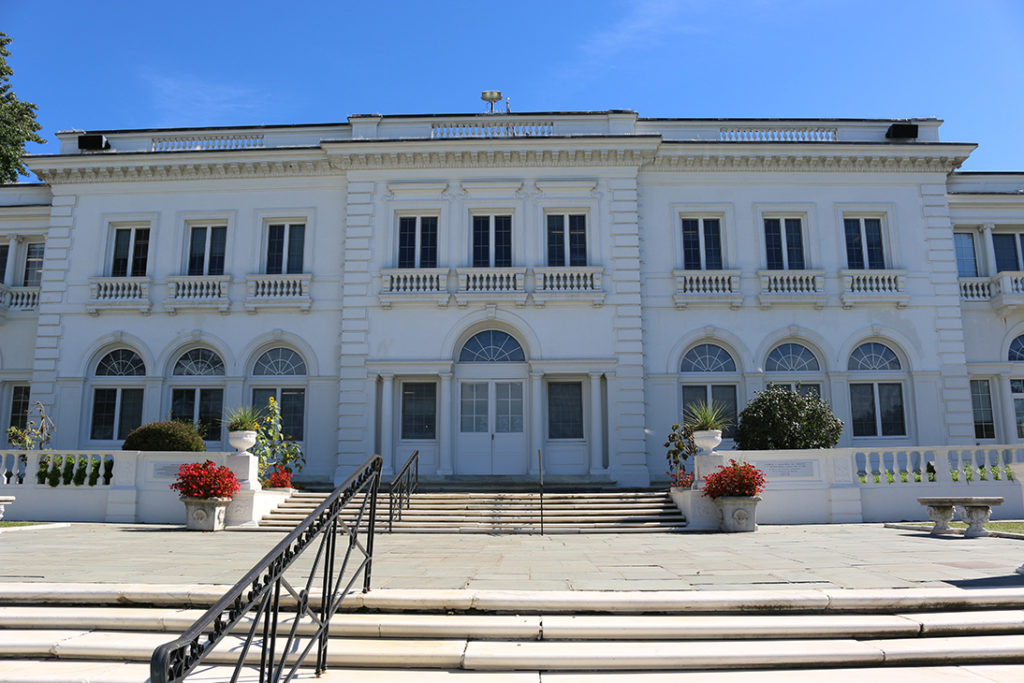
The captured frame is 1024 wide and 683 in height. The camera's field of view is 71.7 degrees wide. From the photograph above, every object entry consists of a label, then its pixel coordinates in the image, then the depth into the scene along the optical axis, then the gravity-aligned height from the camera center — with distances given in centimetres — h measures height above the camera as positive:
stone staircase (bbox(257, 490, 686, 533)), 1475 -146
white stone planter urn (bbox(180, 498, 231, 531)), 1452 -136
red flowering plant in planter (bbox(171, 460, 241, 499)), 1456 -71
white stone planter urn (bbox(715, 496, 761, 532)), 1410 -134
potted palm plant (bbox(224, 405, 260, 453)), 1539 +36
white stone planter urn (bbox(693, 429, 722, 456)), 1527 +12
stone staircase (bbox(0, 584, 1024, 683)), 535 -156
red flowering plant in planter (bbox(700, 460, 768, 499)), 1427 -73
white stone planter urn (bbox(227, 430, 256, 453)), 1538 +15
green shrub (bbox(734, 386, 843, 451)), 1616 +49
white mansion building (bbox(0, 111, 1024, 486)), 1983 +457
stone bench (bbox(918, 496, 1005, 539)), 1225 -116
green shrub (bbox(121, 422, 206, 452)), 1666 +22
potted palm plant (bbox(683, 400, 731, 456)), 1527 +32
